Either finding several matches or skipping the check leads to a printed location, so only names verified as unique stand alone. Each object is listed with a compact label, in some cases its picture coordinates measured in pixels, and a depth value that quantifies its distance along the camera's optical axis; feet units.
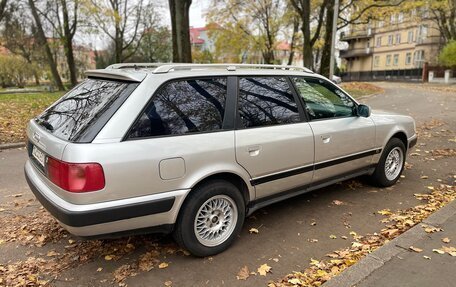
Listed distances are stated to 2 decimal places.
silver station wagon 9.32
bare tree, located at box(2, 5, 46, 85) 85.40
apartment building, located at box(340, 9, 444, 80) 152.15
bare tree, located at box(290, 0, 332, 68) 60.44
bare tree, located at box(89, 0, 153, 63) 95.45
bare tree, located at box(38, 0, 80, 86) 93.86
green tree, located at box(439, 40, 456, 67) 113.70
